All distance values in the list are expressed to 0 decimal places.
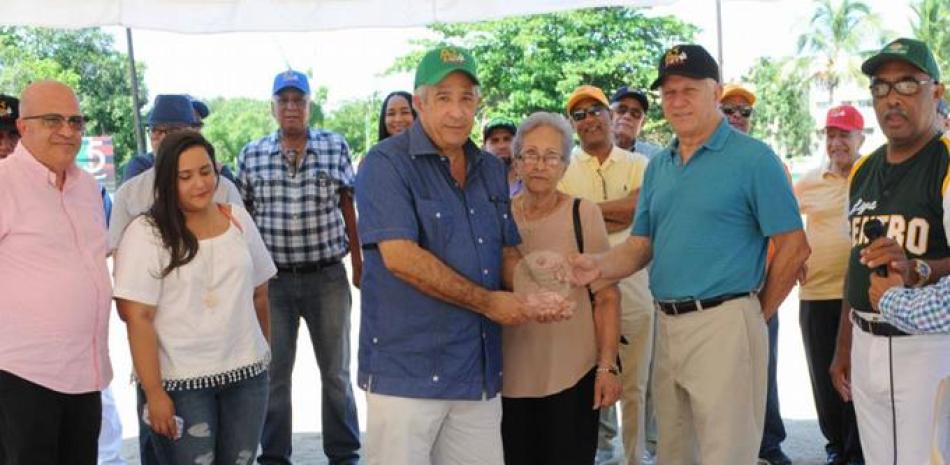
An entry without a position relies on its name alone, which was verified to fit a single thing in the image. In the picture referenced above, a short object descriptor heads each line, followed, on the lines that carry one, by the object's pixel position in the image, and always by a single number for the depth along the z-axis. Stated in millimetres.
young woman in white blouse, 3725
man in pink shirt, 3766
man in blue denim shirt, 3365
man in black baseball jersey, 3547
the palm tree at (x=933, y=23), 55844
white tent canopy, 4758
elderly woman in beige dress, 4004
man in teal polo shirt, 3746
